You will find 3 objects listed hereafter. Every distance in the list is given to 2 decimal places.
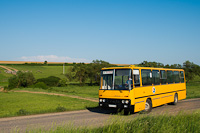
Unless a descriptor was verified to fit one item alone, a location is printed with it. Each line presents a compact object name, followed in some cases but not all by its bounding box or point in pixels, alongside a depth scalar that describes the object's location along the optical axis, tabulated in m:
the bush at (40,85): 57.39
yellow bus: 12.88
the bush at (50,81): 67.81
